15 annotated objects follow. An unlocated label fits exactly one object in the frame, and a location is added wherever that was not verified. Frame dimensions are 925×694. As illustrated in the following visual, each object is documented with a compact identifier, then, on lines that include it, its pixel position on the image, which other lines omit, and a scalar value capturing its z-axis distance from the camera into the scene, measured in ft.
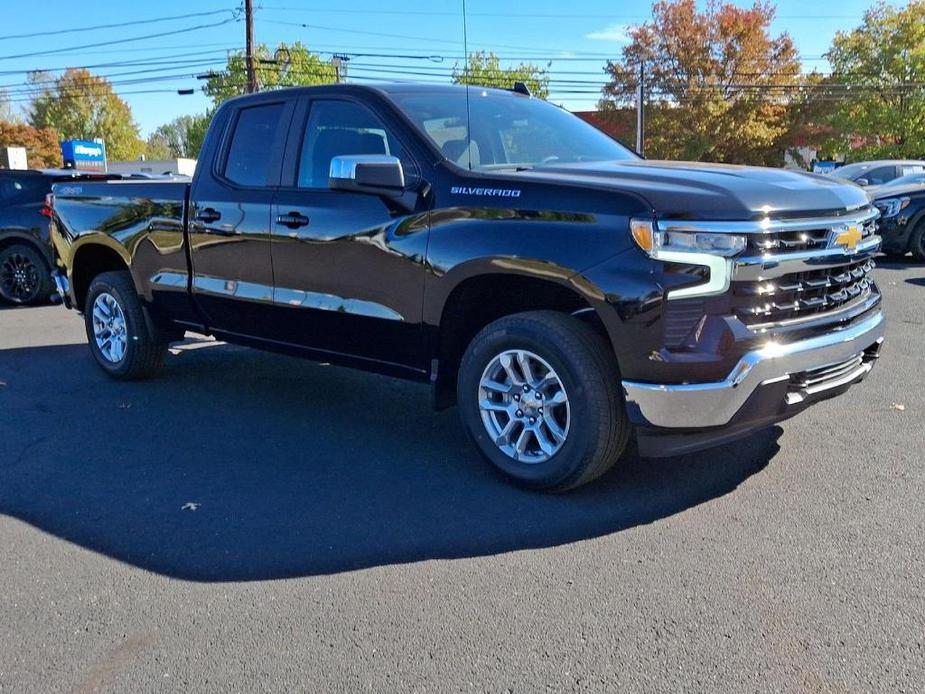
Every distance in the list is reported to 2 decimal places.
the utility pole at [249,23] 109.91
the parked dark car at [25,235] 32.48
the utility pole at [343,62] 87.88
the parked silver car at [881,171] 53.21
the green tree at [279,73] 151.33
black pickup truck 11.19
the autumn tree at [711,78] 133.39
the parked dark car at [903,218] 39.73
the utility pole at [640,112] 126.00
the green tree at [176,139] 256.73
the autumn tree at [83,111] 262.88
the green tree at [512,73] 187.73
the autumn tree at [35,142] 224.94
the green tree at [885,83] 129.80
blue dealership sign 121.12
